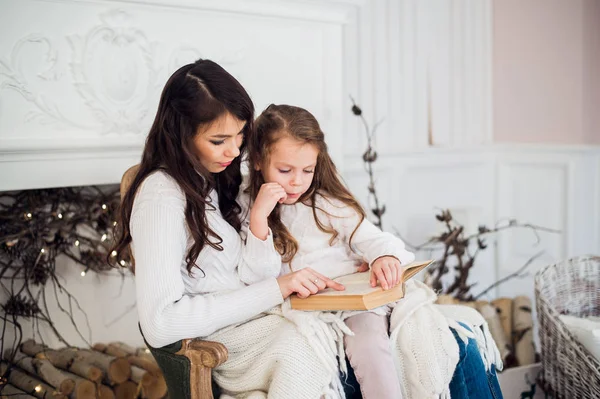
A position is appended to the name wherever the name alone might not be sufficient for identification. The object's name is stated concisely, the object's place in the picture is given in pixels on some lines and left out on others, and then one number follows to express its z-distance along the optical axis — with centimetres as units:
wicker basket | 224
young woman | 165
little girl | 181
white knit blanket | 163
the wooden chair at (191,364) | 162
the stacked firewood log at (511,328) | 305
